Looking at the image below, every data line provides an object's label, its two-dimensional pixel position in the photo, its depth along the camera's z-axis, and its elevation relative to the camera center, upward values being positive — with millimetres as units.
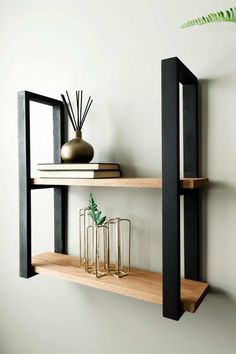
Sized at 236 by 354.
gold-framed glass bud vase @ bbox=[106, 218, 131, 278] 1074 -277
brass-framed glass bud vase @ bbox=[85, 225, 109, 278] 1017 -314
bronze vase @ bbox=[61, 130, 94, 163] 1033 +61
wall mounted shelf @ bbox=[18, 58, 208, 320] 763 -118
